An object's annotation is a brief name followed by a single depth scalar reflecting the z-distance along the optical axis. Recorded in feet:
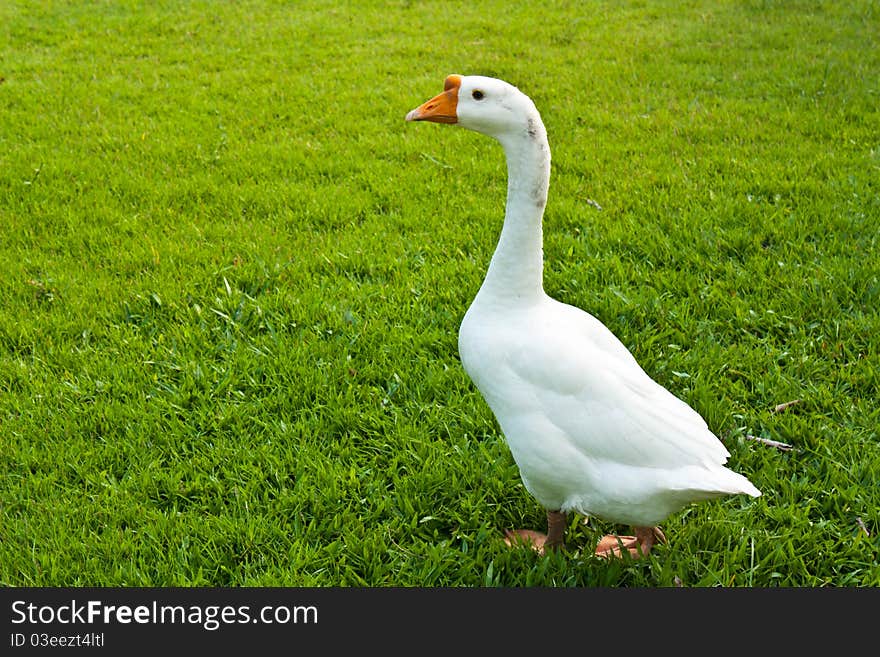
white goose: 7.73
